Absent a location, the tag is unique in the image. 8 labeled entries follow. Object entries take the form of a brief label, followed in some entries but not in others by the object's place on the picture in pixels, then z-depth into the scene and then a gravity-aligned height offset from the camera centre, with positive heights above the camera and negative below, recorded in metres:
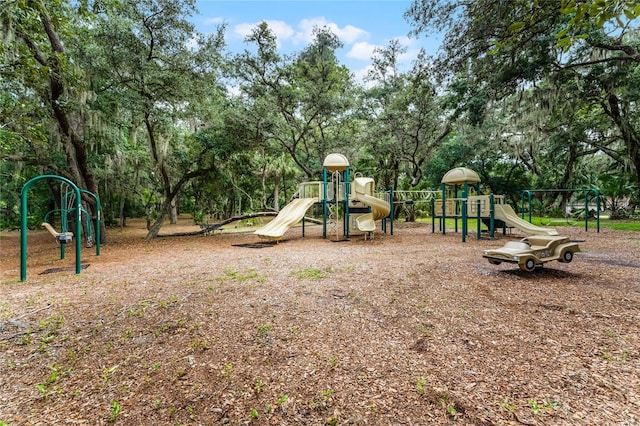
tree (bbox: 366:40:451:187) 14.16 +4.70
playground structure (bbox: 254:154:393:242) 10.32 +0.54
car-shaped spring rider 4.87 -0.61
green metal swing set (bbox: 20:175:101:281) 4.86 -0.28
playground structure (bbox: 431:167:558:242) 9.24 +0.20
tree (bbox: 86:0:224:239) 8.06 +4.29
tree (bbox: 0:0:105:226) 5.58 +2.89
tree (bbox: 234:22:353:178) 11.65 +5.35
